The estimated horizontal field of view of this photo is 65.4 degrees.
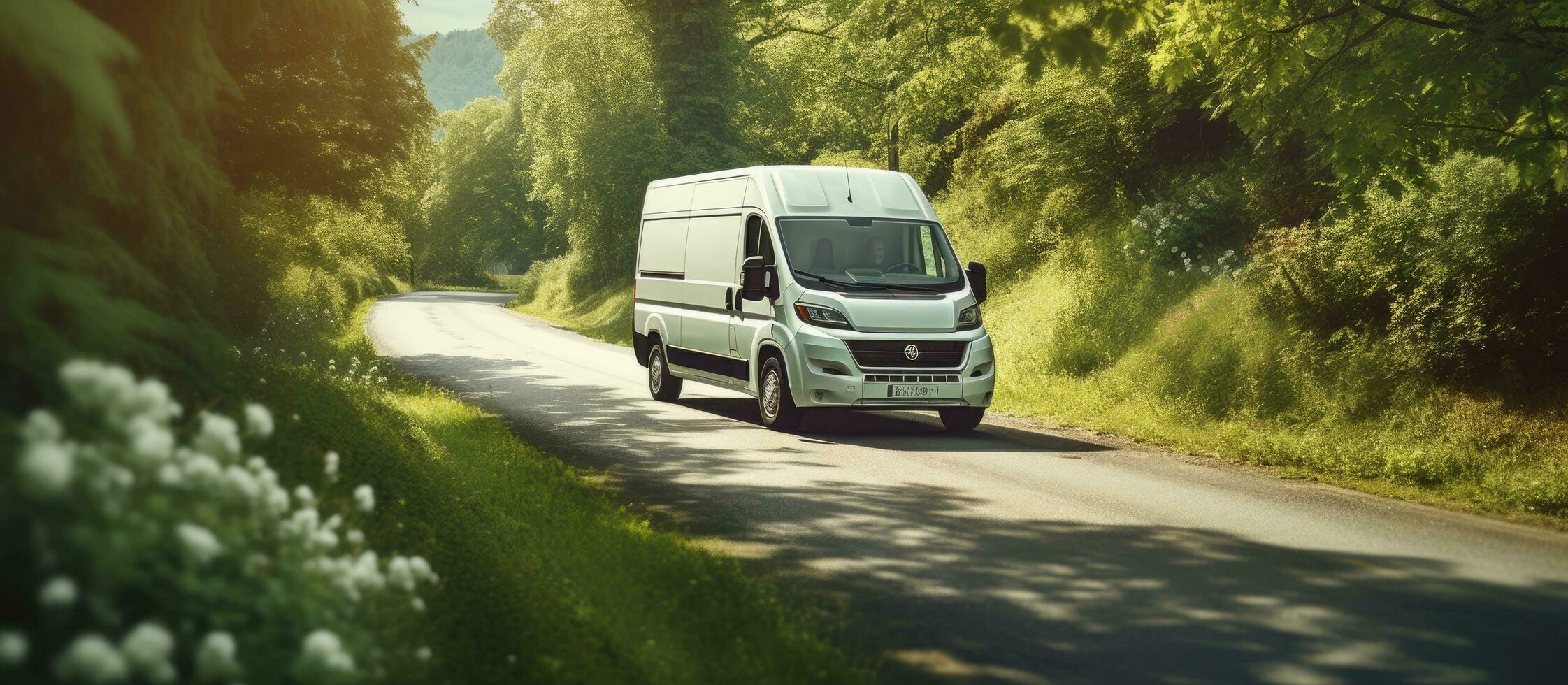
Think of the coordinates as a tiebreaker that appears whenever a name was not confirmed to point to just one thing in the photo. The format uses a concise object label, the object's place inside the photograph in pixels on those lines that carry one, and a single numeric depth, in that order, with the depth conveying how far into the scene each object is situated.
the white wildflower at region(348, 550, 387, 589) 3.52
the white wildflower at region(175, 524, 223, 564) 2.83
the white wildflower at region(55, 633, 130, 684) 2.47
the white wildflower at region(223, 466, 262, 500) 3.16
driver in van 13.56
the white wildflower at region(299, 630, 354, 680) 3.01
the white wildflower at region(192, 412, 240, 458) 3.28
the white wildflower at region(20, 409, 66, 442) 2.70
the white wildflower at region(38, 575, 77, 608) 2.53
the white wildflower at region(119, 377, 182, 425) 2.91
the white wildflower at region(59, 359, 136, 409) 2.83
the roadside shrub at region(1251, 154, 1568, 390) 11.30
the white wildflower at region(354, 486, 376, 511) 4.13
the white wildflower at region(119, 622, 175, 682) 2.56
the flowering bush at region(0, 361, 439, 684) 2.60
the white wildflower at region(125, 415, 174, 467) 2.82
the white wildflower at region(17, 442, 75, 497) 2.53
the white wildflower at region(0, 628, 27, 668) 2.38
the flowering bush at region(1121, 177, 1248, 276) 18.67
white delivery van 12.48
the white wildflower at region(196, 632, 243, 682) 2.79
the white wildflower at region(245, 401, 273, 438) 3.45
